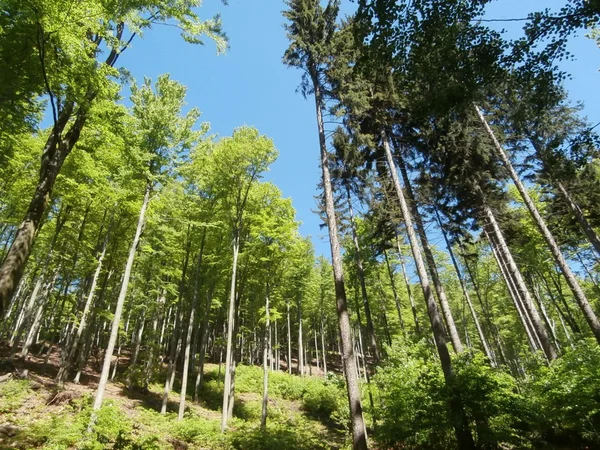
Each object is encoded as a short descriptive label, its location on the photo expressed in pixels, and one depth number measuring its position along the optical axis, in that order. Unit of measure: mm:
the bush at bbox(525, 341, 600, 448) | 6953
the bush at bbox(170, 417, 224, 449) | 10195
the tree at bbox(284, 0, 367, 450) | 10613
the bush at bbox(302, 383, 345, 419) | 19859
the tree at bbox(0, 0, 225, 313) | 5965
